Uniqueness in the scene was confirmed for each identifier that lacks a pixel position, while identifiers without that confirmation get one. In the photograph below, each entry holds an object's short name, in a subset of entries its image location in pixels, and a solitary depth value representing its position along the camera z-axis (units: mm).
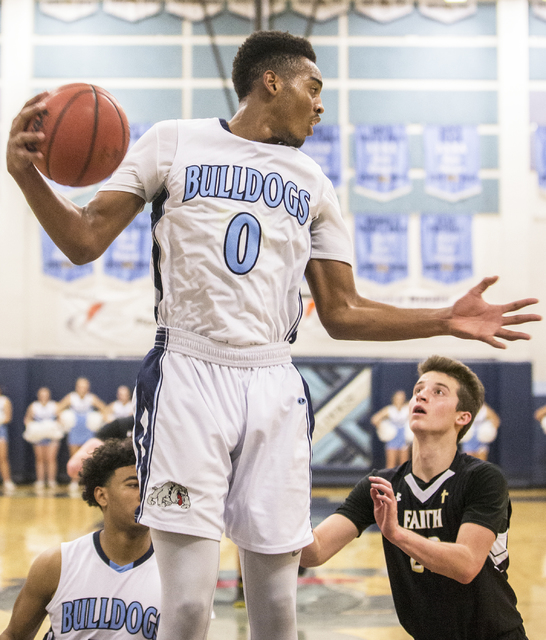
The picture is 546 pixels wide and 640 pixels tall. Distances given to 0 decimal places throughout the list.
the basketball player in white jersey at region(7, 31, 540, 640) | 1771
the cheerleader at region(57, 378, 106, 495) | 11508
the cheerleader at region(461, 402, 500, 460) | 11312
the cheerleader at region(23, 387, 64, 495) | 11344
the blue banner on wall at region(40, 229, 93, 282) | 12305
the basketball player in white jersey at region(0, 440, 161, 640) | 2643
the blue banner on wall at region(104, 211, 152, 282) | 12211
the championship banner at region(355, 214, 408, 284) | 12227
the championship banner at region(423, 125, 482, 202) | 12258
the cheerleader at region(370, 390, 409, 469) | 11352
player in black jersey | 2516
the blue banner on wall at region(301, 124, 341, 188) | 12211
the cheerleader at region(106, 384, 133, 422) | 11242
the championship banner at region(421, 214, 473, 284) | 12203
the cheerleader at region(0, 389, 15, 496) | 11508
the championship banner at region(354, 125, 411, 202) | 12266
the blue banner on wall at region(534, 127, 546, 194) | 12180
